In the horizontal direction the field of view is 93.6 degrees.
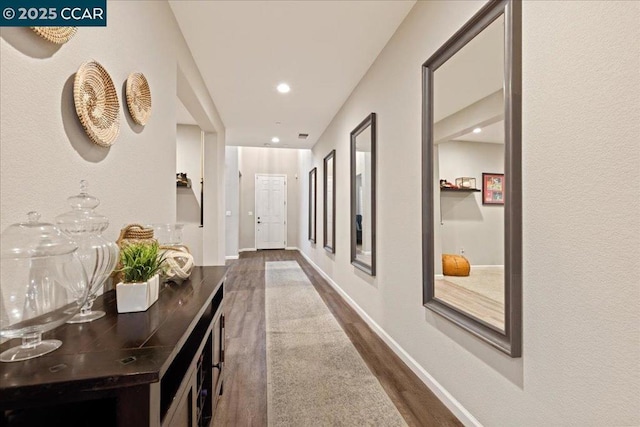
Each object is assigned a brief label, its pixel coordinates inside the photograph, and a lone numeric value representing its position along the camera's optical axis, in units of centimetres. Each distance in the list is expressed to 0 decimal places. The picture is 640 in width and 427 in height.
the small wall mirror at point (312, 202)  654
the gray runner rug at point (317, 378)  174
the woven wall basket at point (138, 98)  158
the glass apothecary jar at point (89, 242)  98
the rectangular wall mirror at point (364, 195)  303
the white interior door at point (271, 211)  956
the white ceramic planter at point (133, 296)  106
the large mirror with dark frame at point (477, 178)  133
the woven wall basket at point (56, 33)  96
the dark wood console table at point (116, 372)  62
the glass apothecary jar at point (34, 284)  72
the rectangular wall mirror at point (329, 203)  473
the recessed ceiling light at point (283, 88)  362
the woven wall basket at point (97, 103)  117
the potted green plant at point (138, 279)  106
